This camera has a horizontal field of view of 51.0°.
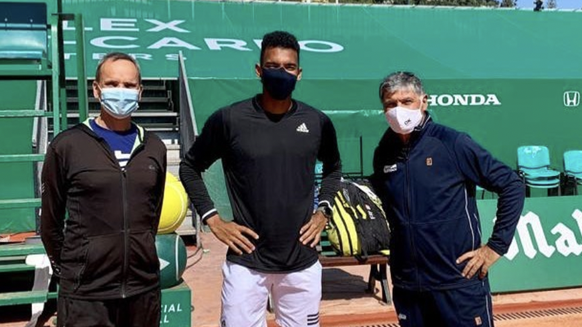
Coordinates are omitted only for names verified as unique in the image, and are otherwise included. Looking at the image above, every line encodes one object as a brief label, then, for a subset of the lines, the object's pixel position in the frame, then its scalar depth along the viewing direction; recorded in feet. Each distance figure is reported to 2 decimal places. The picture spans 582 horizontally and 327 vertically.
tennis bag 18.17
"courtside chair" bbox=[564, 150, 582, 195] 33.96
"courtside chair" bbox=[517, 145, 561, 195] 33.58
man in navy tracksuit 9.50
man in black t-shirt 9.52
